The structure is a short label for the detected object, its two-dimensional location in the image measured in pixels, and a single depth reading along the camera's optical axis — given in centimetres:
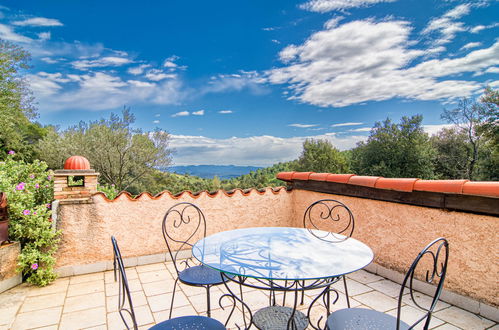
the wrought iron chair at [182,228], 347
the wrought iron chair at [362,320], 135
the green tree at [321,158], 2302
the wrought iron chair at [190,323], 138
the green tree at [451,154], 1800
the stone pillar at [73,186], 303
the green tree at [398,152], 1828
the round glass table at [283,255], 146
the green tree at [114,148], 1311
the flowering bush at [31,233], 276
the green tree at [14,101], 1355
